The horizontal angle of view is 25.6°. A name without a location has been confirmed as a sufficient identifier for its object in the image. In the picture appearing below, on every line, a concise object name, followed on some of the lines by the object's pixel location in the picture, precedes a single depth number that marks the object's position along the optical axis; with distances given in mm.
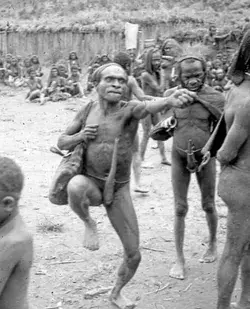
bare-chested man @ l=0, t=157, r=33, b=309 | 2604
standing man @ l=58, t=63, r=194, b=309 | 3854
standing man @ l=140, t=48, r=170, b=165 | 8195
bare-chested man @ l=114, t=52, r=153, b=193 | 7098
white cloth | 19688
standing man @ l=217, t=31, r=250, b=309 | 3336
